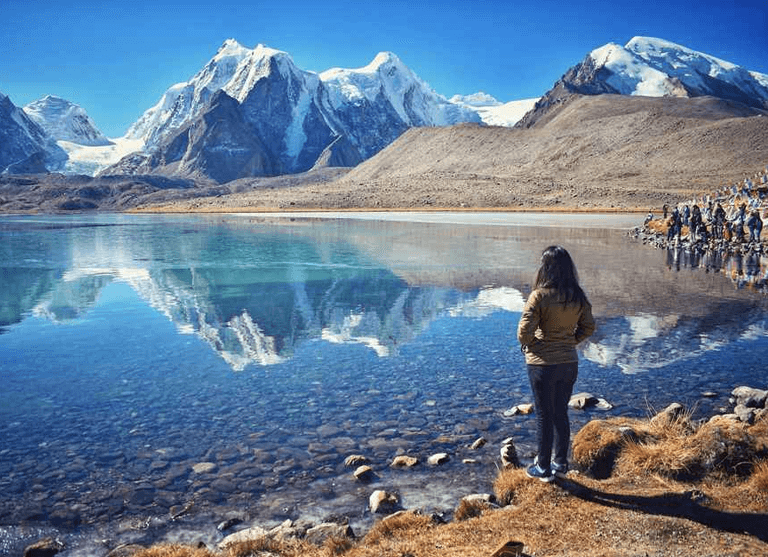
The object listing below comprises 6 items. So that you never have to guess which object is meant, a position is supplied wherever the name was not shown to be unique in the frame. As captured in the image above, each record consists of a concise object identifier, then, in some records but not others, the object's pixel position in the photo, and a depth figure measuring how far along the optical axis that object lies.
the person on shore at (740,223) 32.16
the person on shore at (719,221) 33.84
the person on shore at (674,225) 34.44
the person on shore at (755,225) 31.02
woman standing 5.93
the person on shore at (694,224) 33.66
